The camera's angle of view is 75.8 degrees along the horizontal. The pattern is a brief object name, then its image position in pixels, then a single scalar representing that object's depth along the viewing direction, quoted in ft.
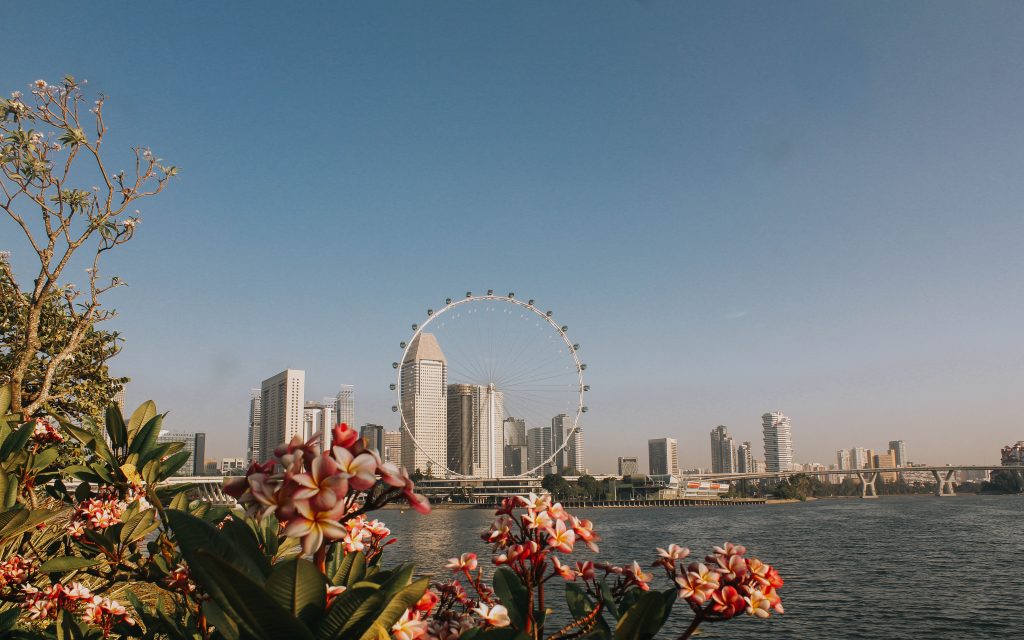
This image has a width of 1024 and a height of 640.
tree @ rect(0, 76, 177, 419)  30.32
